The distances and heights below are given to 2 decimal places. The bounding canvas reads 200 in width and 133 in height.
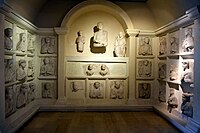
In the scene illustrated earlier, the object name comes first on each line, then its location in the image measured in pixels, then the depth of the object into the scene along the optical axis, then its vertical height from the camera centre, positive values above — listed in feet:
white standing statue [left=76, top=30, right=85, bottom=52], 10.76 +1.77
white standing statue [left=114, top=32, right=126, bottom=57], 10.73 +1.41
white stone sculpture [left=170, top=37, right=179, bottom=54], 8.40 +1.16
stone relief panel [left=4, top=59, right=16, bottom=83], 6.61 -0.35
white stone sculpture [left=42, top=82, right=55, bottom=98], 10.35 -1.96
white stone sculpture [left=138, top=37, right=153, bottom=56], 10.61 +1.40
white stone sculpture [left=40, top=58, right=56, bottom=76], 10.33 -0.28
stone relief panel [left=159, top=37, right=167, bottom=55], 9.63 +1.29
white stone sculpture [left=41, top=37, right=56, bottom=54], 10.33 +1.39
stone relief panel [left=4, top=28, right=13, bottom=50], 6.51 +1.22
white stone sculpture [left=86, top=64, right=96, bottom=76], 10.54 -0.41
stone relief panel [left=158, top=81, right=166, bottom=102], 9.59 -1.86
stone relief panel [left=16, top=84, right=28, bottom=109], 7.77 -1.84
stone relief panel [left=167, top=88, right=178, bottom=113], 8.22 -2.09
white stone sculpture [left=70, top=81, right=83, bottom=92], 10.51 -1.60
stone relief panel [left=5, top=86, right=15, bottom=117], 6.62 -1.78
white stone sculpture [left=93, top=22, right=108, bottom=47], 10.61 +2.05
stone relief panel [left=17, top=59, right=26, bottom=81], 7.79 -0.34
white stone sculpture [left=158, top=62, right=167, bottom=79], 9.64 -0.36
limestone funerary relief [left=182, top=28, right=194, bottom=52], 7.10 +1.20
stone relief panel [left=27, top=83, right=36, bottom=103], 9.12 -1.89
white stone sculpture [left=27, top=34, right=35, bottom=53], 9.13 +1.38
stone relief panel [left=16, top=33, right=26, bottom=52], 7.83 +1.18
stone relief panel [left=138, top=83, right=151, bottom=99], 10.65 -1.97
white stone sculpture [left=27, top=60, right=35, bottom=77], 9.15 -0.32
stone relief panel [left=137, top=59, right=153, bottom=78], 10.64 -0.25
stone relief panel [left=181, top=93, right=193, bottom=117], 7.01 -1.99
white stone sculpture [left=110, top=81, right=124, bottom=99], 10.70 -1.99
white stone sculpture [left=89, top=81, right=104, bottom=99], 10.61 -1.99
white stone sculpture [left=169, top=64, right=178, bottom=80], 8.36 -0.42
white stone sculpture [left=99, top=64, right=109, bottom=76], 10.57 -0.41
